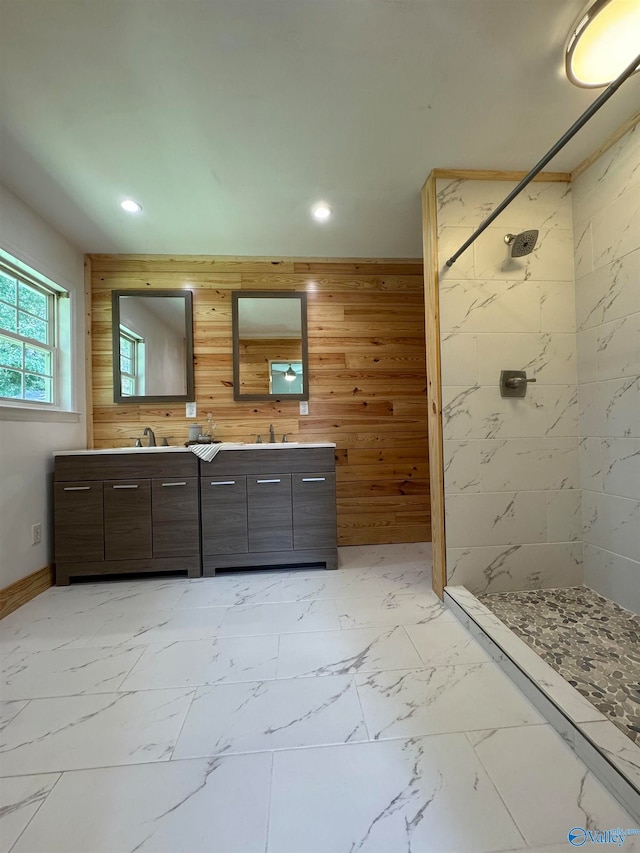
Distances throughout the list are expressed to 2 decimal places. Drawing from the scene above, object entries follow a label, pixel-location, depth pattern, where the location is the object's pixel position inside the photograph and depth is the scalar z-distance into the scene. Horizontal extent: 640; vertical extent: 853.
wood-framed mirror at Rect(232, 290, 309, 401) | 2.80
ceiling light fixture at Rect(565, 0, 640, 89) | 1.16
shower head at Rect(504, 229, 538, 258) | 1.78
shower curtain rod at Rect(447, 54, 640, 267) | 0.92
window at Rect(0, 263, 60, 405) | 2.06
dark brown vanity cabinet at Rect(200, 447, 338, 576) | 2.27
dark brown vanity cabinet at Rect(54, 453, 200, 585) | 2.17
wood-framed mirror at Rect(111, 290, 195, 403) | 2.71
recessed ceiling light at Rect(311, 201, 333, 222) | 2.17
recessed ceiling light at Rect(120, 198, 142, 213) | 2.09
